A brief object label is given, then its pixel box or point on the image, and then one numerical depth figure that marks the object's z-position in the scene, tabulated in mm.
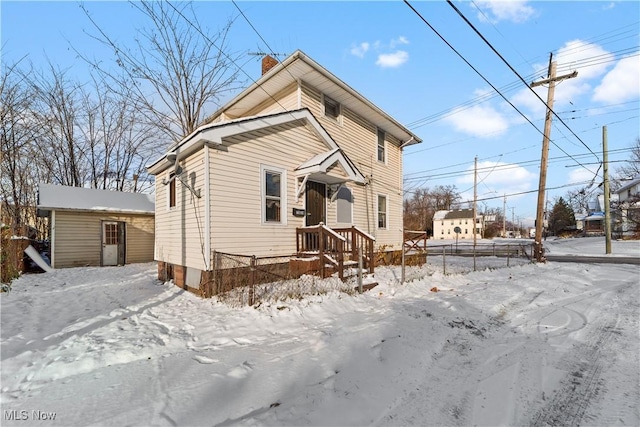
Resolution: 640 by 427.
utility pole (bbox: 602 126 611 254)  20211
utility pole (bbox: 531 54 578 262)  14172
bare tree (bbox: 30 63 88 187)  19875
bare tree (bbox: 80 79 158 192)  22469
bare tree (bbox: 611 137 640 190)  36591
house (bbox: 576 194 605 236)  51531
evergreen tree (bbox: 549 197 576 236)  60962
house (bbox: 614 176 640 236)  29641
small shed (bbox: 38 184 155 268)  13125
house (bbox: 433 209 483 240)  65625
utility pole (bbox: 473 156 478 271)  31175
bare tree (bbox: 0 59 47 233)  14711
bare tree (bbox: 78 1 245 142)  15008
